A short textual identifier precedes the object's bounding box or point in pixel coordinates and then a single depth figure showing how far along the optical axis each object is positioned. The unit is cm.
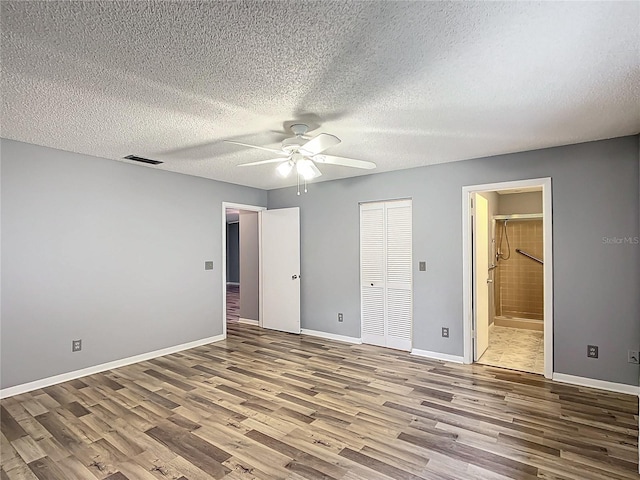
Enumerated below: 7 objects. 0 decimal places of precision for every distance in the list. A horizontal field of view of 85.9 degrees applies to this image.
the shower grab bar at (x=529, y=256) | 626
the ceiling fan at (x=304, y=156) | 278
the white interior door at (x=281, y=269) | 571
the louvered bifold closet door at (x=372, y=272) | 498
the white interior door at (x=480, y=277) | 427
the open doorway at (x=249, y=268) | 648
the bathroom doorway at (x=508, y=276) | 395
